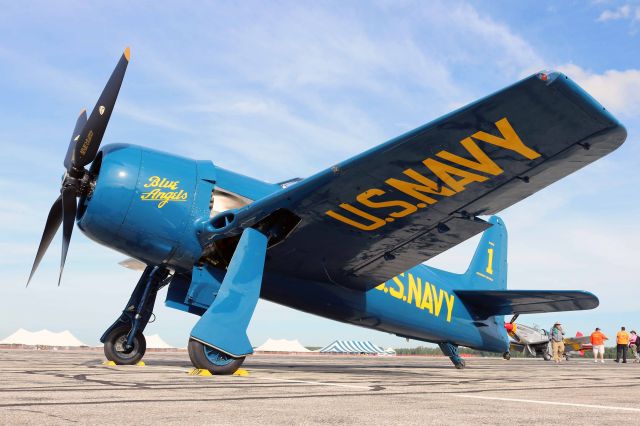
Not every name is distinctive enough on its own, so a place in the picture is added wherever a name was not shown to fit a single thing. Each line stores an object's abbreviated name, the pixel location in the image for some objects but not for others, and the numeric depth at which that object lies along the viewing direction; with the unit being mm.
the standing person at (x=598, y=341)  26203
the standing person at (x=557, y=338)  27125
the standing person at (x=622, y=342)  25188
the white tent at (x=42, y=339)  31891
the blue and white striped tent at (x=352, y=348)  36500
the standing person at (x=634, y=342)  27791
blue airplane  6840
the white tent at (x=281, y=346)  34438
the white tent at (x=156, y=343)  32281
